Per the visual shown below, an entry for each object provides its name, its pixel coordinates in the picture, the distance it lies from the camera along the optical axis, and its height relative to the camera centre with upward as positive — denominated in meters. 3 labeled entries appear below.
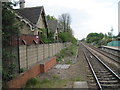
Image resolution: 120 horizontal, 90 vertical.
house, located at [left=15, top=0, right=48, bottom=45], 14.19 +2.77
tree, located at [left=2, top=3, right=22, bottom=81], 4.61 +0.27
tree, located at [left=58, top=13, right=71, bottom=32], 50.73 +8.55
